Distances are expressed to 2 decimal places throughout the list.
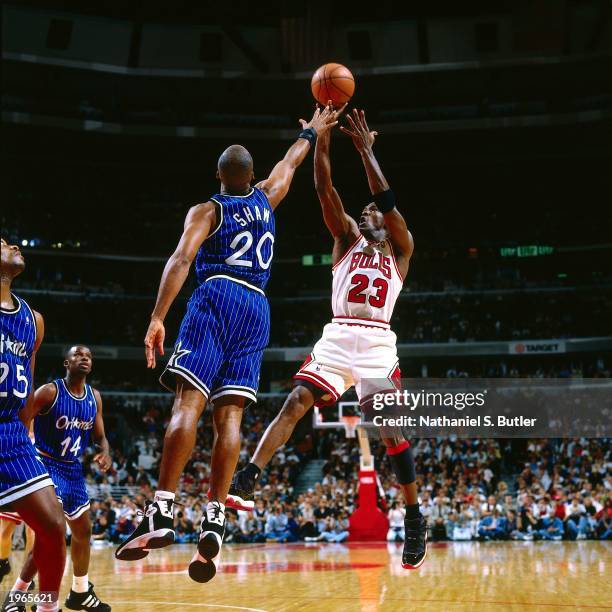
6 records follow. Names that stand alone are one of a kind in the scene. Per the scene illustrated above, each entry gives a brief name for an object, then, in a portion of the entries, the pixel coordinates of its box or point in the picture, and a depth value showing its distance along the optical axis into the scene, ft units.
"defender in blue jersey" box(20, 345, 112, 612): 27.84
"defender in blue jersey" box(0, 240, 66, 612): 17.98
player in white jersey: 23.94
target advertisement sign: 96.37
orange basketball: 25.00
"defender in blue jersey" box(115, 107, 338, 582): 17.02
